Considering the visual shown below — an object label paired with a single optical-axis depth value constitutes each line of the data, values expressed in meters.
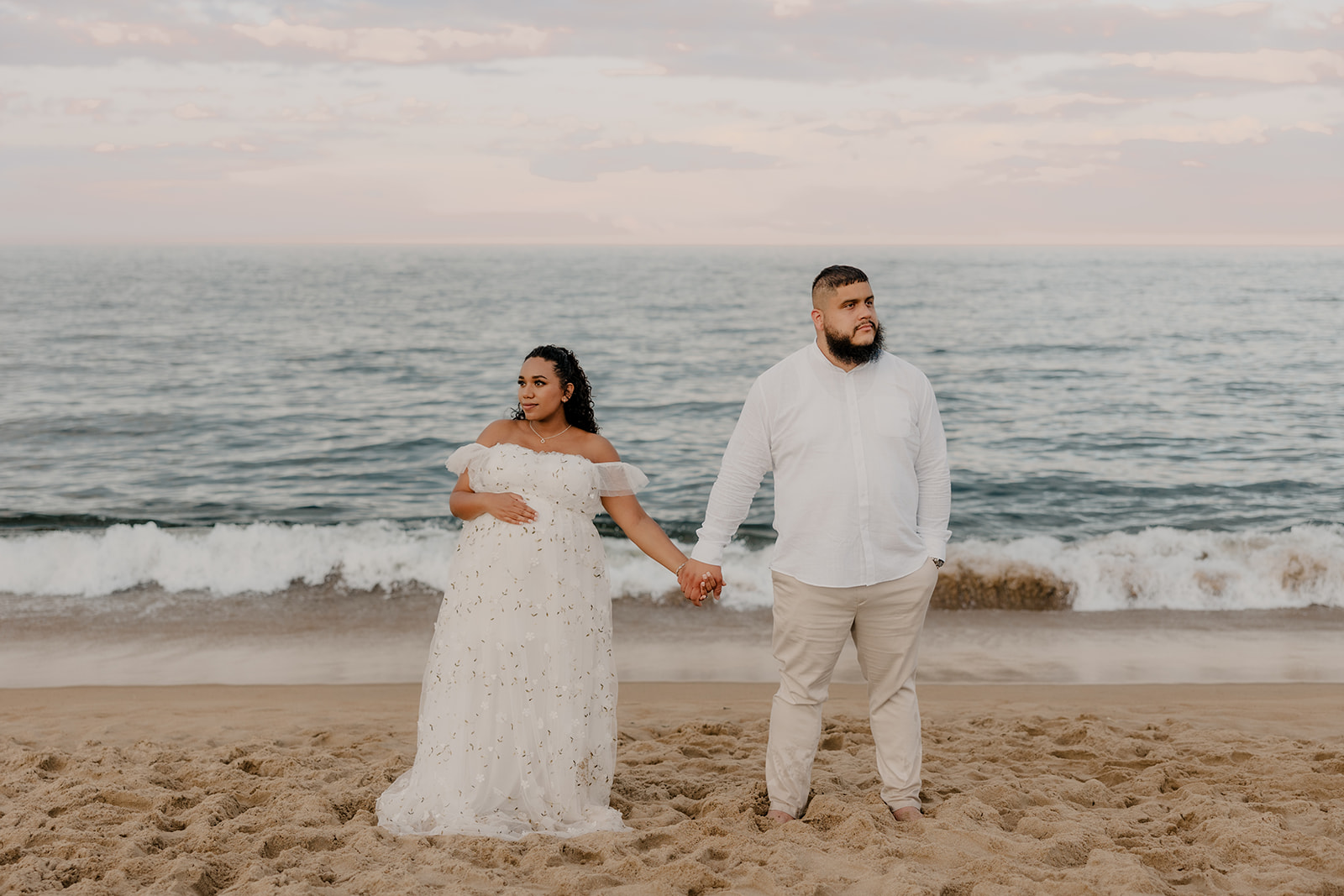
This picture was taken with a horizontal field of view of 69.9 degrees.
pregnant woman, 3.98
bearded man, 3.72
